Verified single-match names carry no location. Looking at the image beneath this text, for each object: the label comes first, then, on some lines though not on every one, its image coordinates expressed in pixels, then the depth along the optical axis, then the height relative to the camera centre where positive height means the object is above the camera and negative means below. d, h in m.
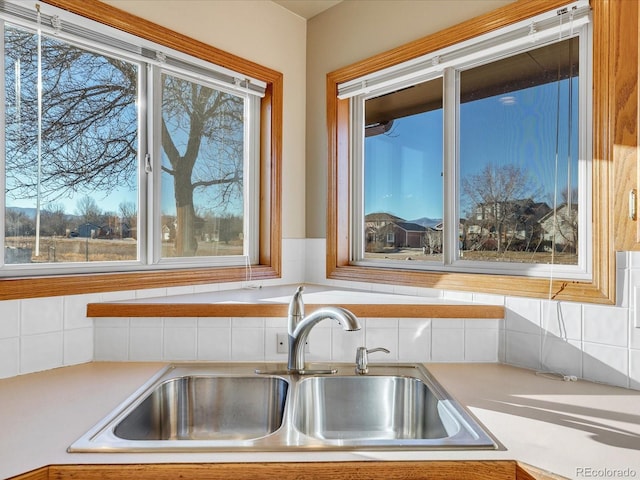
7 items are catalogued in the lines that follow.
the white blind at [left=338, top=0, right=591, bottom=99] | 1.52 +0.80
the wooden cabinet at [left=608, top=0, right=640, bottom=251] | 1.34 +0.39
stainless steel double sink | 1.36 -0.55
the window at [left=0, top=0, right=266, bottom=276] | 1.52 +0.37
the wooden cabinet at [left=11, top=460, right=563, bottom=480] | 0.87 -0.49
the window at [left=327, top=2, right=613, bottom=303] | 1.55 +0.35
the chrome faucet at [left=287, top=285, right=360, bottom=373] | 1.43 -0.31
